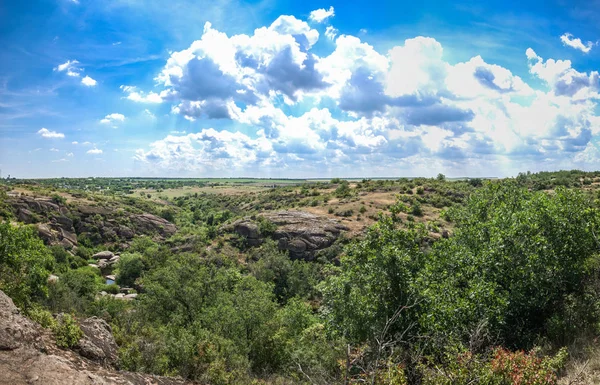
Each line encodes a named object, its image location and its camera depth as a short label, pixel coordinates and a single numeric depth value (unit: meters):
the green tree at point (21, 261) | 18.87
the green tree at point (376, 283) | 13.32
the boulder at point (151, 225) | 102.19
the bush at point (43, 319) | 12.33
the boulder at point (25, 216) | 79.81
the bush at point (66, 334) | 11.70
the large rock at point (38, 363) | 8.86
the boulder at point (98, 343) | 12.38
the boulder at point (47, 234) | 74.75
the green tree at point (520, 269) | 12.71
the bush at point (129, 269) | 65.88
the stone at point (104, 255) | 81.46
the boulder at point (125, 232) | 96.38
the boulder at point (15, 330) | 9.92
